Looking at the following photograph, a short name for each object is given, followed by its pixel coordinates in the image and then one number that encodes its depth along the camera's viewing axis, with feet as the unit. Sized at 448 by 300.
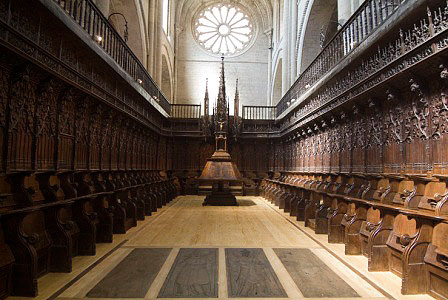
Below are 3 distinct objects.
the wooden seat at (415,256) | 9.93
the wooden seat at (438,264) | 9.25
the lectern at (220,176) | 32.81
